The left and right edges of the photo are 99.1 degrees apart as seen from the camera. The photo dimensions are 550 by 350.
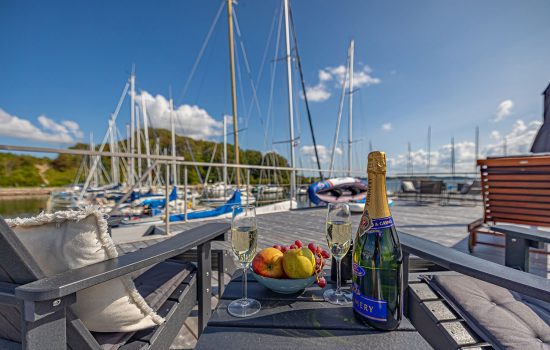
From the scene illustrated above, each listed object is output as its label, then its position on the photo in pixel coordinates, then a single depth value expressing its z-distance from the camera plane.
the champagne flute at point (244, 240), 0.76
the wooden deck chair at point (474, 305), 0.64
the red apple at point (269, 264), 0.81
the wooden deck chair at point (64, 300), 0.52
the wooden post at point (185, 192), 3.49
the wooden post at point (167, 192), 2.85
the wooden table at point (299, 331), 0.56
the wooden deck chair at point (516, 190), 2.23
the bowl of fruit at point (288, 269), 0.77
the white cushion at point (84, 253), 0.67
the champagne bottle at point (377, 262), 0.61
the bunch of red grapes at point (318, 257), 0.85
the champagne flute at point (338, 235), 0.81
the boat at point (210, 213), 5.24
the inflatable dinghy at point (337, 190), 5.55
